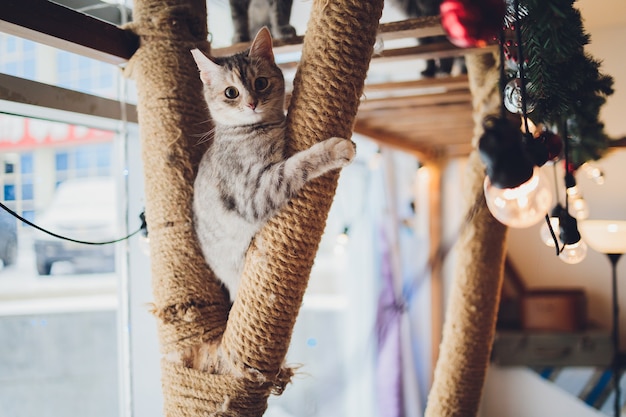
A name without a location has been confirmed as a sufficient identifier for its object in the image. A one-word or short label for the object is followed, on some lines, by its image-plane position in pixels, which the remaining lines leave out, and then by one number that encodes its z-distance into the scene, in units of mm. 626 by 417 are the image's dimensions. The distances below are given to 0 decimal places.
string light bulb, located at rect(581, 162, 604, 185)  1431
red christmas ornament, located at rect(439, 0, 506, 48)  476
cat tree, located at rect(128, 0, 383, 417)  688
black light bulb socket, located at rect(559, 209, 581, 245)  870
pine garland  563
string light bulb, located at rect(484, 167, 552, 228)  642
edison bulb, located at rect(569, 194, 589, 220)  1294
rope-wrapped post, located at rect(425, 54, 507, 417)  1110
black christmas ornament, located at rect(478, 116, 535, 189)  456
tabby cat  705
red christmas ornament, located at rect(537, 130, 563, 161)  872
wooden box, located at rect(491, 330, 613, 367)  2330
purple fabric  2440
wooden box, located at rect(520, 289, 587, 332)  2402
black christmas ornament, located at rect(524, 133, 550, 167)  597
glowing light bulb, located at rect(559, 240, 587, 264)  902
